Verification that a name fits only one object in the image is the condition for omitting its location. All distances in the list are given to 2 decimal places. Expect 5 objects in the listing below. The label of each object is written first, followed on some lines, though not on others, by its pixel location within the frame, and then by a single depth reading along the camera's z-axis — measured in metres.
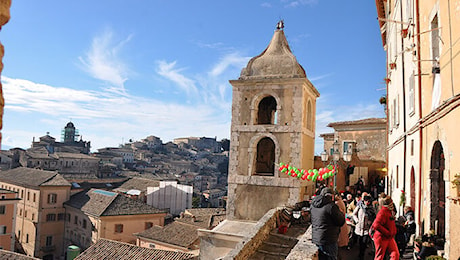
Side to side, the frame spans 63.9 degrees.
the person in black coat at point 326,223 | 6.80
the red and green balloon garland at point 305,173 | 15.62
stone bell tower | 16.50
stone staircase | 10.88
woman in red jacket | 7.09
